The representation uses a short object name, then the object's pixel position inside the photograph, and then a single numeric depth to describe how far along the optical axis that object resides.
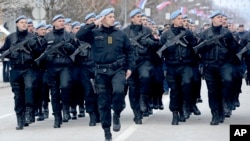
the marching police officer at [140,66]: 15.28
